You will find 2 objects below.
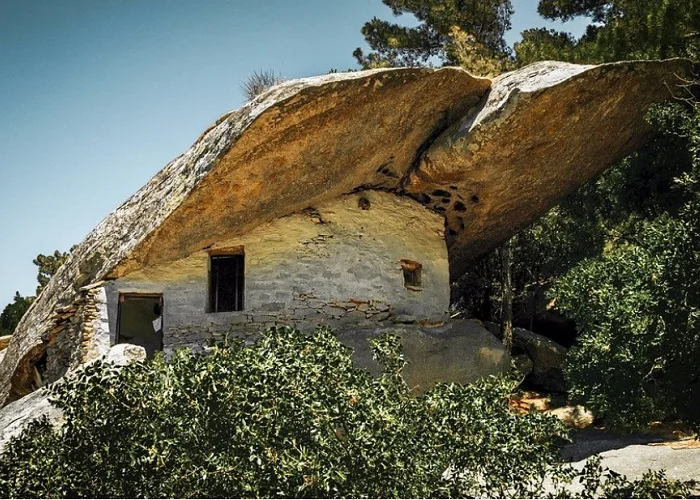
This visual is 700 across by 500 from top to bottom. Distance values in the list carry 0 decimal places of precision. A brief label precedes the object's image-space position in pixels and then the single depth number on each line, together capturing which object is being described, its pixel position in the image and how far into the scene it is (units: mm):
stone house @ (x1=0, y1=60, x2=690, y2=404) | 11305
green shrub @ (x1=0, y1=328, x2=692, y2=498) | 6105
